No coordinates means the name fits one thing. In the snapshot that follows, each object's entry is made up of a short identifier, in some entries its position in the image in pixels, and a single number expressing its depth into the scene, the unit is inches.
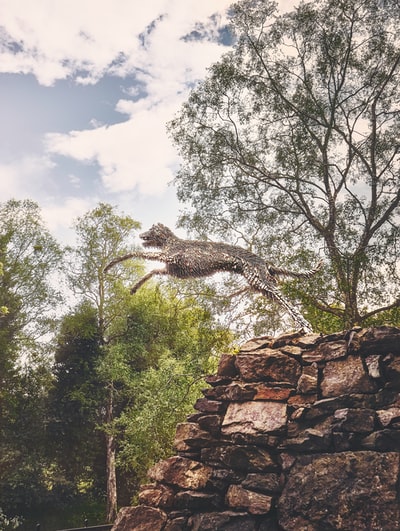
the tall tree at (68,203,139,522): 789.9
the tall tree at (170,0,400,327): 404.2
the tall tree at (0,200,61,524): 642.2
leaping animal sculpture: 308.8
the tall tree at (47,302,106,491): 706.2
